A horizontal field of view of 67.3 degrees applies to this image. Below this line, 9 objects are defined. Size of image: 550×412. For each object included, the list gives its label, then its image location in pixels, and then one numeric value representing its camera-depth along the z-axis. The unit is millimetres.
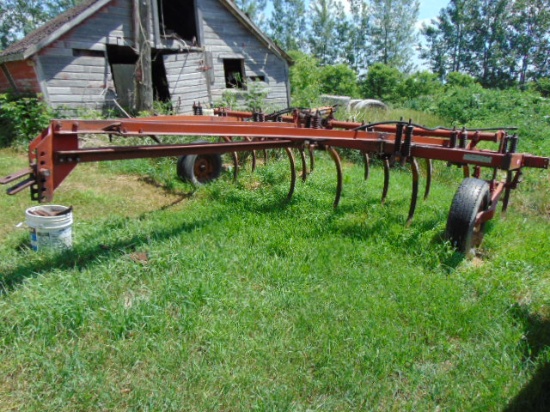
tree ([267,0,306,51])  48406
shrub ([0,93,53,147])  8500
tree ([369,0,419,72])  44969
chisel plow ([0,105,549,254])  2572
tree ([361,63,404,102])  27016
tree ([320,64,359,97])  25828
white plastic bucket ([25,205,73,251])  3463
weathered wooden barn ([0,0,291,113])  9203
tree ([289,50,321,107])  20484
